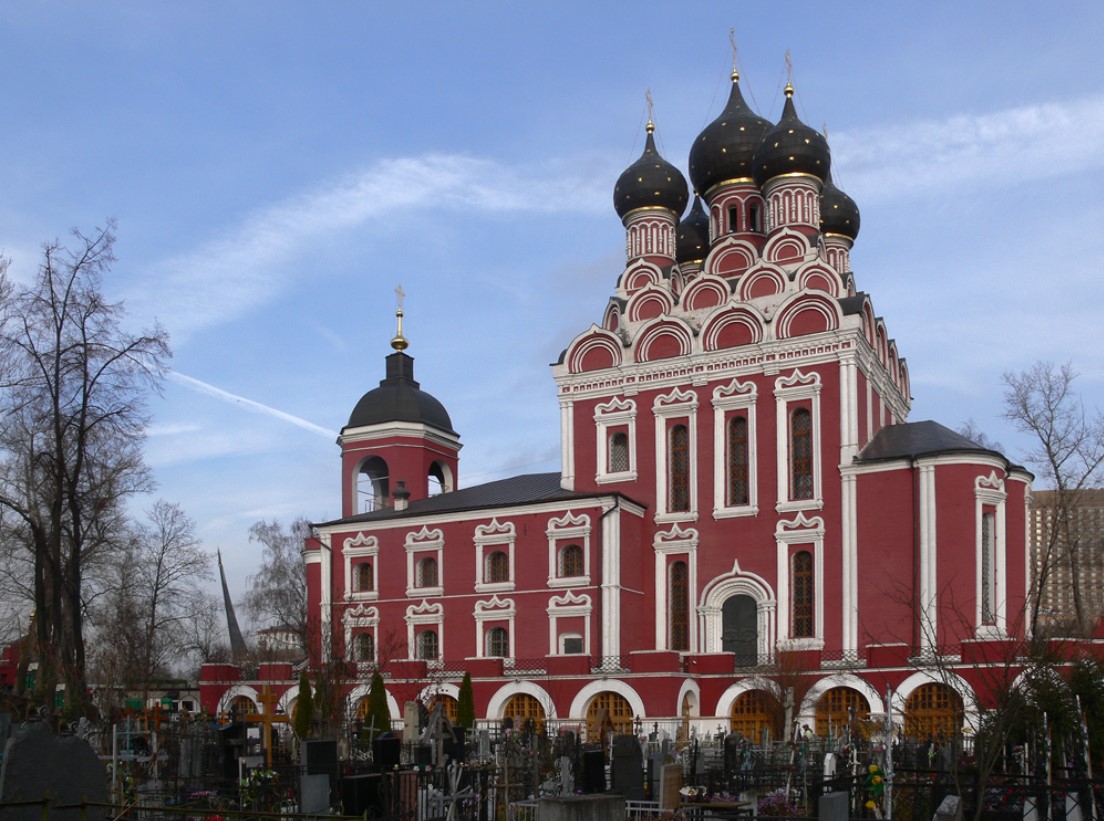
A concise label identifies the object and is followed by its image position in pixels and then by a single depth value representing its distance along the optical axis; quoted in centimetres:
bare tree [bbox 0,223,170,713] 2166
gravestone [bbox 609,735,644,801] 1485
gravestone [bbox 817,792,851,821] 1045
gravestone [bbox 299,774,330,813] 1319
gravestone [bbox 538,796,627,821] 834
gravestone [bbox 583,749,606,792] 1482
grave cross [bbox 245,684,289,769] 1950
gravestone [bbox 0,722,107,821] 701
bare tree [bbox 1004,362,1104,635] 3216
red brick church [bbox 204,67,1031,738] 2784
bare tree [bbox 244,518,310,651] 5094
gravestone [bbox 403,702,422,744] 2159
